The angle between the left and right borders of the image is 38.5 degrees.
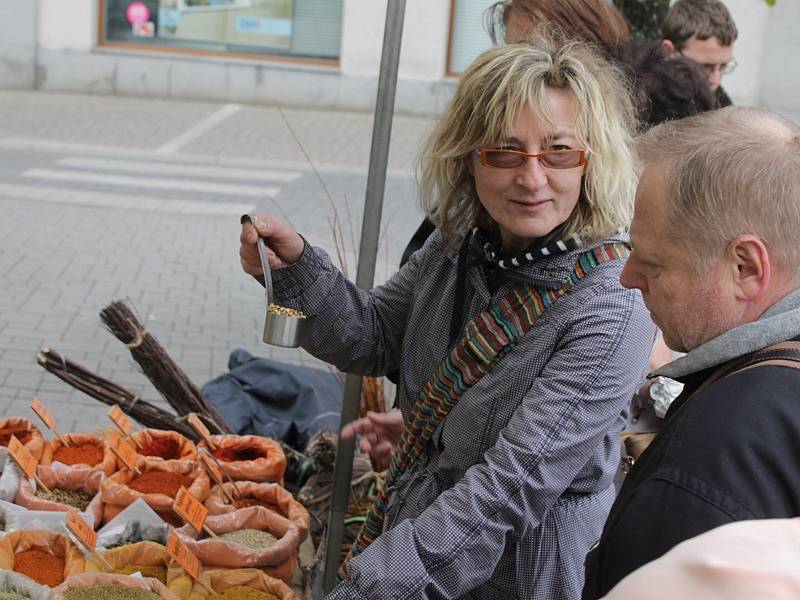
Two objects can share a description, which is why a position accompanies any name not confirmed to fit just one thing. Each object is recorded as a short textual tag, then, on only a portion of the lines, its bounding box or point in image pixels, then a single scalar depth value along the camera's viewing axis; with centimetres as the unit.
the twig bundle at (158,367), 370
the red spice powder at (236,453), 364
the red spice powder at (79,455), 355
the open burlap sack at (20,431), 357
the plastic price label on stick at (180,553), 284
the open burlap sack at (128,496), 323
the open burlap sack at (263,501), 330
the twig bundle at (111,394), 374
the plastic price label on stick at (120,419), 339
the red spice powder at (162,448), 363
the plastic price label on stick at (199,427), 349
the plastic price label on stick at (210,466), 335
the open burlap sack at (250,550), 303
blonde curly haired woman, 184
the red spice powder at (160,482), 336
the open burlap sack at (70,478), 338
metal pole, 267
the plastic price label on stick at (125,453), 333
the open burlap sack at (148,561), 289
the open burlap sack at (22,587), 264
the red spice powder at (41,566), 287
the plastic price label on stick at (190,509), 294
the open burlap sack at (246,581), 296
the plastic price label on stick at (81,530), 283
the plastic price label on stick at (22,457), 321
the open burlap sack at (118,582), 274
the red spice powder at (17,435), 358
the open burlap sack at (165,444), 361
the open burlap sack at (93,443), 347
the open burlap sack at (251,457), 350
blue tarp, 415
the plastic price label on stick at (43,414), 334
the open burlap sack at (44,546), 288
